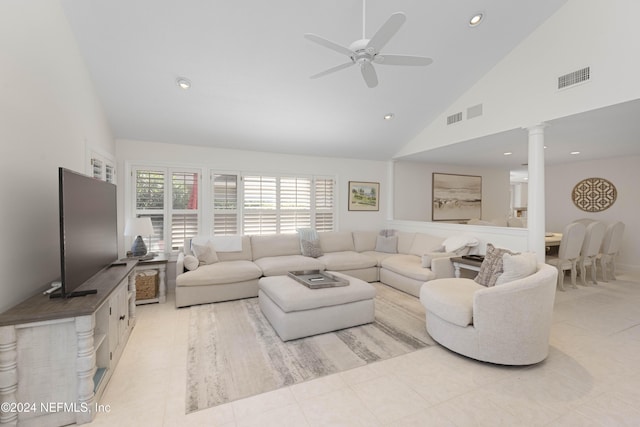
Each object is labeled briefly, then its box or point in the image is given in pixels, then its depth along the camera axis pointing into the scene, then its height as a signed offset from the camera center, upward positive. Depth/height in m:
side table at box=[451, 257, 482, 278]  3.83 -0.75
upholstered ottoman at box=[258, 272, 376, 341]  2.83 -1.03
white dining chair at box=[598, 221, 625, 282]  4.98 -0.58
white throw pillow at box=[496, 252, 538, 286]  2.46 -0.50
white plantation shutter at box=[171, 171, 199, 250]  4.61 +0.06
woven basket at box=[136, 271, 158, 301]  3.79 -1.01
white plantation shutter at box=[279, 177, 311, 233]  5.43 +0.13
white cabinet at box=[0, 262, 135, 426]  1.58 -0.90
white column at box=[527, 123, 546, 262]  3.55 +0.24
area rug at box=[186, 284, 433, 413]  2.13 -1.31
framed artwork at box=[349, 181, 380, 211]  6.05 +0.32
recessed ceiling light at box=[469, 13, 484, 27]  3.08 +2.13
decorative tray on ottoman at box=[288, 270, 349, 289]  3.13 -0.82
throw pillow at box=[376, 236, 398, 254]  5.57 -0.68
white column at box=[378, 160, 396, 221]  6.26 +0.55
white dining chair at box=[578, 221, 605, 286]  4.71 -0.61
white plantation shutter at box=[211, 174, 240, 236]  4.88 +0.11
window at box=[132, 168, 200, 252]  4.42 +0.12
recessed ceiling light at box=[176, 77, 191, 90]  3.33 +1.53
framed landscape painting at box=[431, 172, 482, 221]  6.73 +0.34
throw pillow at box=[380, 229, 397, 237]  5.73 -0.46
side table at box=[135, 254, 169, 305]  3.80 -0.83
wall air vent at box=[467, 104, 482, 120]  4.17 +1.50
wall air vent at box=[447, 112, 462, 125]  4.48 +1.50
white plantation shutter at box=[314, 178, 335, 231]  5.75 +0.14
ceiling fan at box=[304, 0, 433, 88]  1.87 +1.22
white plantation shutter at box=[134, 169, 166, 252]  4.39 +0.18
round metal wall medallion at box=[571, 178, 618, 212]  6.10 +0.37
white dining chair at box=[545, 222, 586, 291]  4.45 -0.64
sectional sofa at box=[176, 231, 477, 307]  3.86 -0.82
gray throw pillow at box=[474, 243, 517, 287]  2.76 -0.58
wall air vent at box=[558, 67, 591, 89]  3.03 +1.48
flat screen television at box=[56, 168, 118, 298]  1.86 -0.14
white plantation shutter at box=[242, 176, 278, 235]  5.12 +0.10
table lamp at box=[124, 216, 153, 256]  3.82 -0.28
